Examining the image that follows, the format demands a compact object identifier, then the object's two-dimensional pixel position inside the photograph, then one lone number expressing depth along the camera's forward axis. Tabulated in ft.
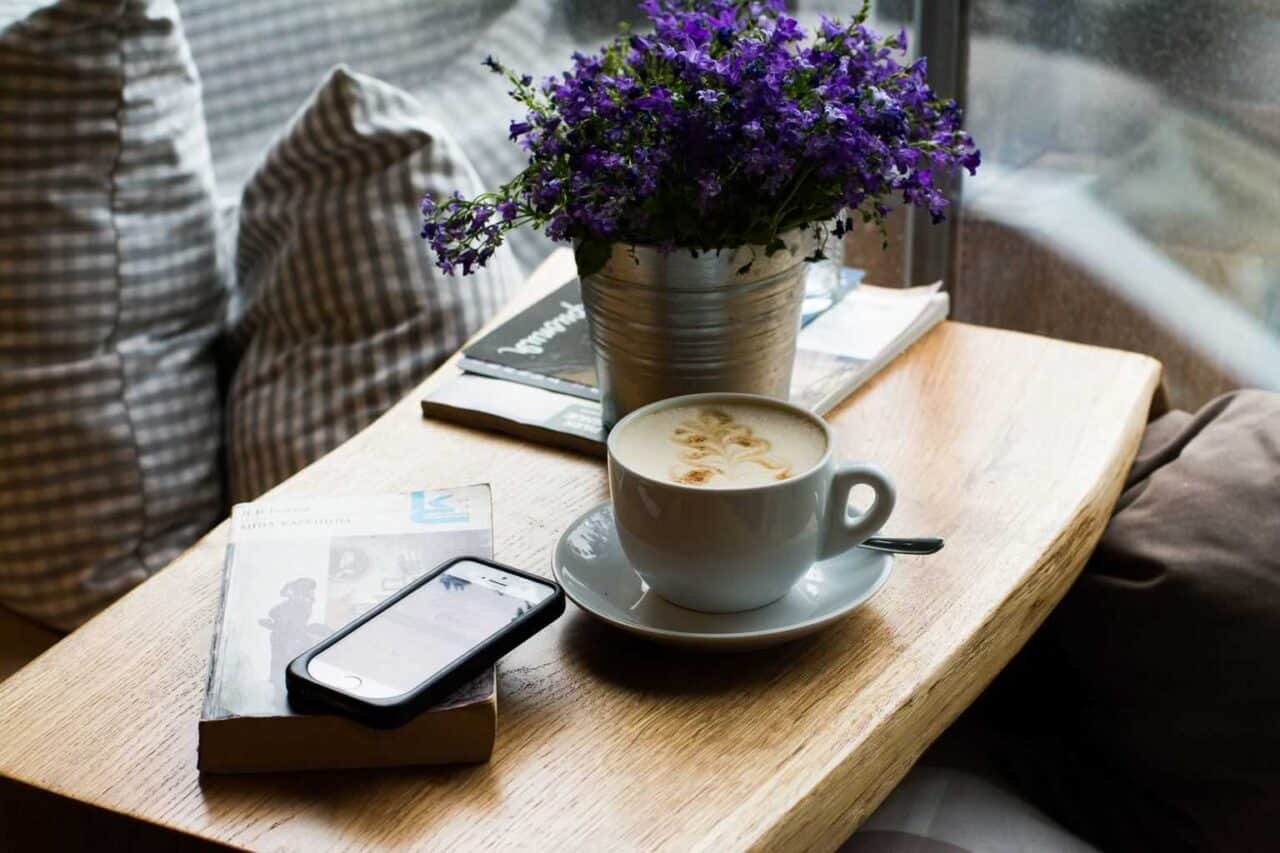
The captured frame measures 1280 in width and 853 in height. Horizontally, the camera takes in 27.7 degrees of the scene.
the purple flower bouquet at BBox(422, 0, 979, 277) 4.10
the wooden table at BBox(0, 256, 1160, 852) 3.73
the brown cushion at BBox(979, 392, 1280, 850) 4.39
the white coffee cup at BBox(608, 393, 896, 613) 3.88
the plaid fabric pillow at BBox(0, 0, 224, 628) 5.35
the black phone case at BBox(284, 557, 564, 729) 3.71
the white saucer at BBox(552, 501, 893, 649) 3.96
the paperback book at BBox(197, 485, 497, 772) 3.77
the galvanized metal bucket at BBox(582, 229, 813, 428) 4.31
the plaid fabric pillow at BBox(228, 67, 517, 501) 5.55
